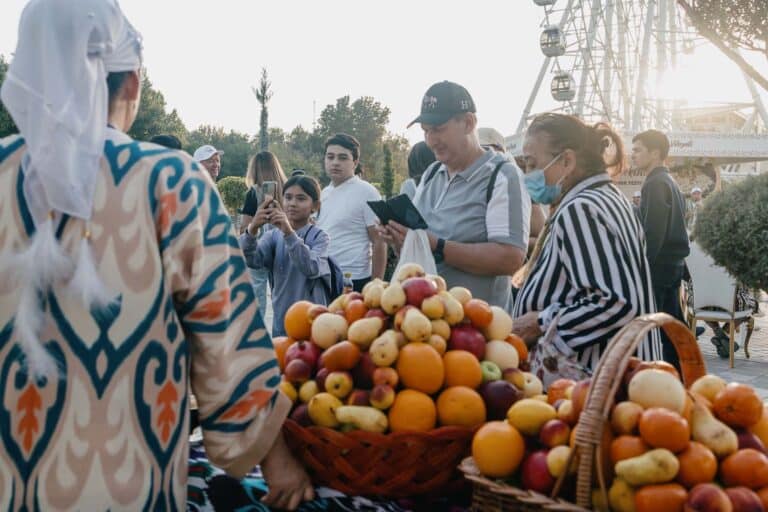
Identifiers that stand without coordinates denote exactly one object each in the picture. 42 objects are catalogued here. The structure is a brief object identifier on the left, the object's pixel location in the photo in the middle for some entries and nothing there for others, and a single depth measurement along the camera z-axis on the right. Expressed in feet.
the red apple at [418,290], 5.82
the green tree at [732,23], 16.40
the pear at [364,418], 5.10
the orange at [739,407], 4.91
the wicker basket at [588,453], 4.37
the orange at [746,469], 4.47
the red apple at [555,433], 4.80
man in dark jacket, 16.33
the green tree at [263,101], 159.83
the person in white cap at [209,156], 22.41
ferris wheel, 118.73
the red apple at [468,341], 5.83
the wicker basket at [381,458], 4.98
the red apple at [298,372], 5.65
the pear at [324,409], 5.23
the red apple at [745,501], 4.31
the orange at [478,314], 6.07
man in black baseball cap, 9.70
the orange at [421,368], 5.39
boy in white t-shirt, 17.40
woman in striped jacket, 7.64
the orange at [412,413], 5.13
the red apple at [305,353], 5.77
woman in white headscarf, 4.19
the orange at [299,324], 6.22
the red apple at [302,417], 5.37
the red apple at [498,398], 5.49
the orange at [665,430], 4.45
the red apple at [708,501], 4.20
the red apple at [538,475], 4.68
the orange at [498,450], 4.75
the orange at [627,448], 4.50
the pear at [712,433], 4.64
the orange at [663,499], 4.28
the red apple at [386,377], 5.36
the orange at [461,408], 5.29
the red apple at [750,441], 4.78
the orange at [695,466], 4.44
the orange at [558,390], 5.51
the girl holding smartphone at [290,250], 14.03
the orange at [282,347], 6.10
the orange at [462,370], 5.51
